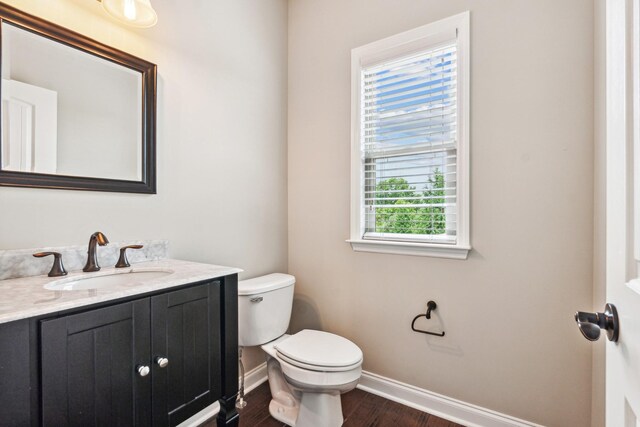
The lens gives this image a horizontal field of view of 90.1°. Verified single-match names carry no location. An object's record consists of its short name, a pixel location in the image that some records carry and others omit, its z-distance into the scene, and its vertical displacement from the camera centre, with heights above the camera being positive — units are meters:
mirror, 1.14 +0.41
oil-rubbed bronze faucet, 1.24 -0.18
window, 1.72 +0.41
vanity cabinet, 0.81 -0.46
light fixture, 1.31 +0.84
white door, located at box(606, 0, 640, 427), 0.52 +0.01
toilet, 1.52 -0.73
